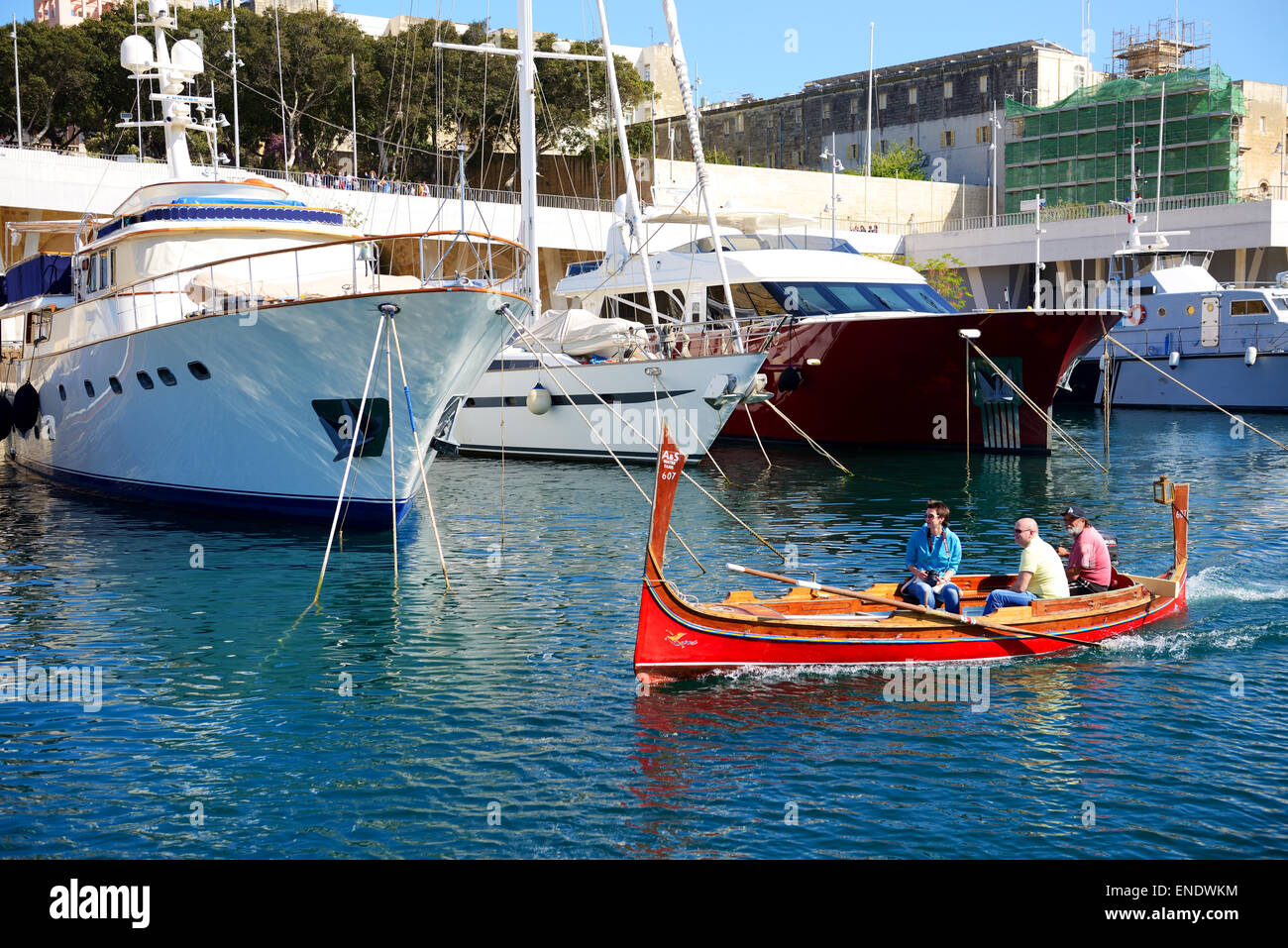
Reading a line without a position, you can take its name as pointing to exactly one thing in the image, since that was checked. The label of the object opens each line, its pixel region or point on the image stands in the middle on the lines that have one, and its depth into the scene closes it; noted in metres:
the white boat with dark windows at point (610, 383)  25.83
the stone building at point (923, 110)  80.75
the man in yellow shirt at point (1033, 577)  12.45
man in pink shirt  13.34
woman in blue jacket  12.45
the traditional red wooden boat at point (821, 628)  11.20
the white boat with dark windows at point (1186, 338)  40.44
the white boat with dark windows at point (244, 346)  17.77
